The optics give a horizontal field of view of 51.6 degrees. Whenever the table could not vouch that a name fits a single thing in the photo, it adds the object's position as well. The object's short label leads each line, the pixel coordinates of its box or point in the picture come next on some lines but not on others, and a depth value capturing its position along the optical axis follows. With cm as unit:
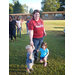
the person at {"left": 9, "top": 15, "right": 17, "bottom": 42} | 407
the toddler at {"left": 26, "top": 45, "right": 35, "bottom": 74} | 196
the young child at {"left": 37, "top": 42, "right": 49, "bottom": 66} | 239
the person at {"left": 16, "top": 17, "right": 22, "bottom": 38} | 462
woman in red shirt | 199
